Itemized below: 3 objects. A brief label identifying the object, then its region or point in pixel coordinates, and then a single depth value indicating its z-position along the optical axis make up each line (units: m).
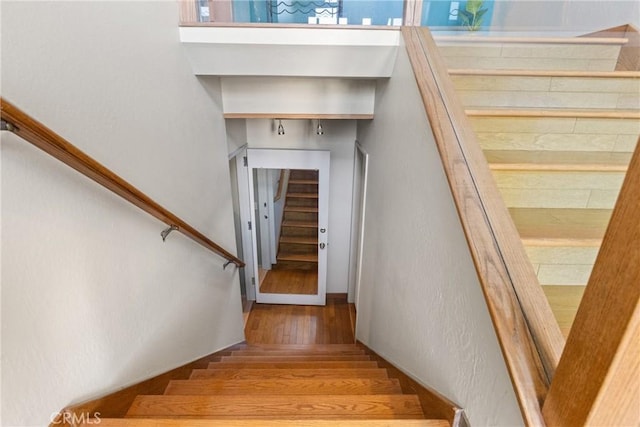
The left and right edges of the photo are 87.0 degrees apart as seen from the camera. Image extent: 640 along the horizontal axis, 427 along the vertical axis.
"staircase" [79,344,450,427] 1.10
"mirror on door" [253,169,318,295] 4.28
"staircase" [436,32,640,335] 0.92
